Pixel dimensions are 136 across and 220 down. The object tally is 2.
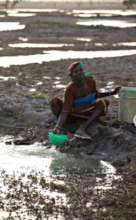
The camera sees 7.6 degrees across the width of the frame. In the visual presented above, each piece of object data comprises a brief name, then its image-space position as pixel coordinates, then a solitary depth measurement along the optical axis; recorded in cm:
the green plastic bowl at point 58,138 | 1391
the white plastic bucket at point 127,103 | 1433
